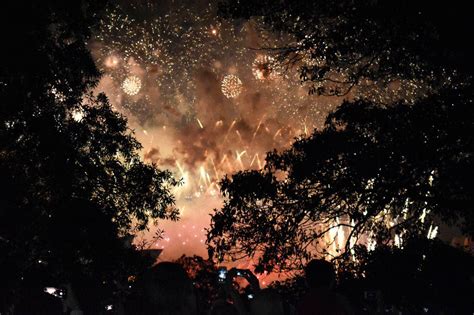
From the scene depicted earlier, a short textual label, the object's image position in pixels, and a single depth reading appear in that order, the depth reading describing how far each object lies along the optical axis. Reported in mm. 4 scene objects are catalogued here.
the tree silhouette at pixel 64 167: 14375
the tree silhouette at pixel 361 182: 9914
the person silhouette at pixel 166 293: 3854
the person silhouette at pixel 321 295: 4547
